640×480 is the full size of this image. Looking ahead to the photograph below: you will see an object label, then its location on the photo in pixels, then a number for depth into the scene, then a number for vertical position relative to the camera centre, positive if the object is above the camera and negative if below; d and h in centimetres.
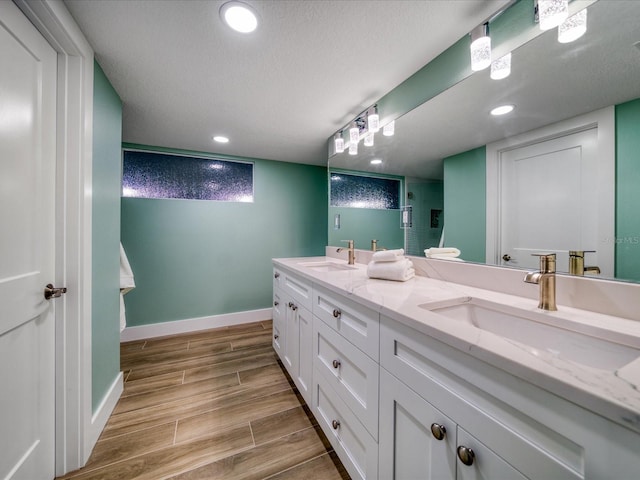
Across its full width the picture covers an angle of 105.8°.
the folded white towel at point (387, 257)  137 -10
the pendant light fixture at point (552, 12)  89 +86
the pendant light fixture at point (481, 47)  109 +88
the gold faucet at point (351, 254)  210 -13
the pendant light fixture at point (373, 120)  178 +90
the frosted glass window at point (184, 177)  263 +72
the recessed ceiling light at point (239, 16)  102 +98
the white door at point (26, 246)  88 -3
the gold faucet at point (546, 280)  79 -13
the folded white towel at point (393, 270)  130 -17
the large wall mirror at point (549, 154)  78 +36
